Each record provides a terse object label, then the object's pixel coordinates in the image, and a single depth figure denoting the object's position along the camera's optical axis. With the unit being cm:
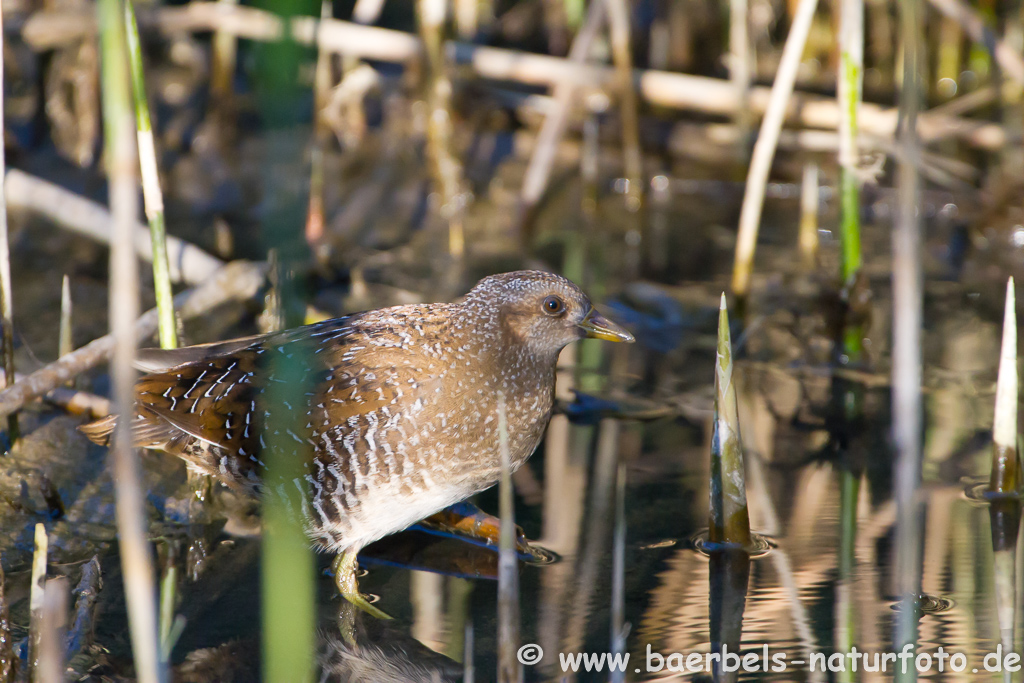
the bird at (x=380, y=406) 639
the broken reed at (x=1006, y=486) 621
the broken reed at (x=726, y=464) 607
